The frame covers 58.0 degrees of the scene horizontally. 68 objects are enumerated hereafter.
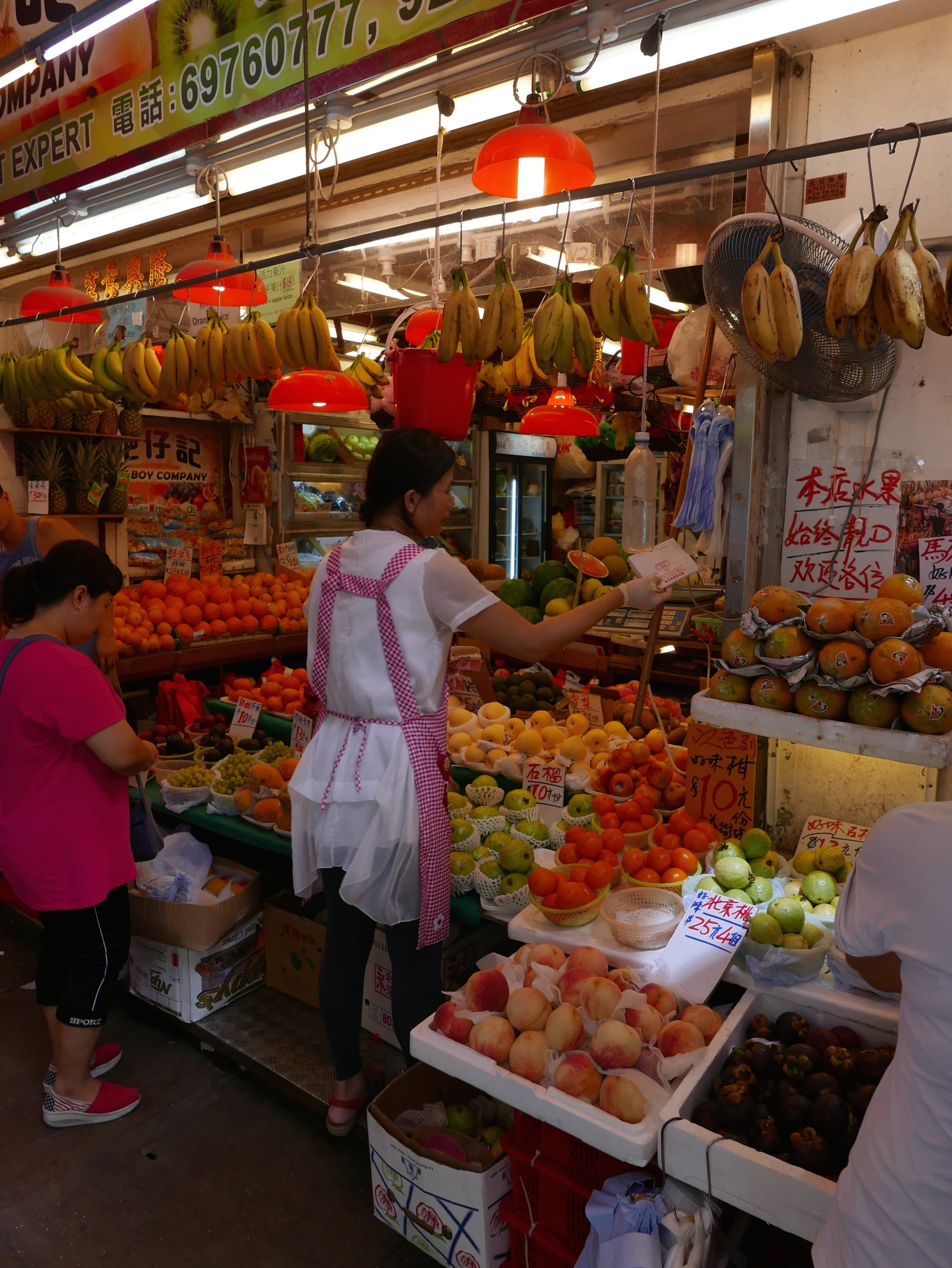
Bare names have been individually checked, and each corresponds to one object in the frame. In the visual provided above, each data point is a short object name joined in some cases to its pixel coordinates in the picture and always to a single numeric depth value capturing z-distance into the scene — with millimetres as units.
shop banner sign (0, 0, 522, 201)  3479
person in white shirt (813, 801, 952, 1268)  1248
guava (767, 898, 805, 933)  2127
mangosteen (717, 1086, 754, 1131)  1741
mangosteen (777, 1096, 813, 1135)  1750
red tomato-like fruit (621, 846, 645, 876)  2496
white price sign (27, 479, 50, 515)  6230
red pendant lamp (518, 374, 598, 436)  4258
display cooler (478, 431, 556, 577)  9602
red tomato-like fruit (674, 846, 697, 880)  2496
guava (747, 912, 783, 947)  2105
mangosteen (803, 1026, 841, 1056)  1929
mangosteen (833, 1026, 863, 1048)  1963
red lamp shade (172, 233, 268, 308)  3740
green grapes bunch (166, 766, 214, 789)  3746
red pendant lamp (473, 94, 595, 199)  2387
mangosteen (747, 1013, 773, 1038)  2025
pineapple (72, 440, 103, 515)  6527
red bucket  2828
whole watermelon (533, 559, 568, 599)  6445
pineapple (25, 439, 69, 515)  6414
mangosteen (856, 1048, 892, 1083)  1832
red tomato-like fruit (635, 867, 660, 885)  2451
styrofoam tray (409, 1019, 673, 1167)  1681
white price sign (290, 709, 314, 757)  3451
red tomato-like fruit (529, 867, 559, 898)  2381
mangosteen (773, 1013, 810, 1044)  2002
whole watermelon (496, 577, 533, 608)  6289
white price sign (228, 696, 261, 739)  4164
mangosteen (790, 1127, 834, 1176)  1645
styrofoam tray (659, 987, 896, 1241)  1582
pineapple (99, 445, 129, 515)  6648
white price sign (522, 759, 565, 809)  3041
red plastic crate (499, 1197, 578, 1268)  1952
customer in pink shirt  2613
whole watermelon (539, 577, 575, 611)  6078
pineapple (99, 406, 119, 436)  6555
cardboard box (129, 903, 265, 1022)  3293
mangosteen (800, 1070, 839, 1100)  1795
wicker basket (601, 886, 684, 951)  2207
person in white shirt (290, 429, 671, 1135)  2396
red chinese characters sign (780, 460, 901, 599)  2656
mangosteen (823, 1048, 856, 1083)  1863
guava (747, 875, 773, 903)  2371
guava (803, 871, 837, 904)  2352
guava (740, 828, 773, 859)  2553
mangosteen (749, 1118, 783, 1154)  1691
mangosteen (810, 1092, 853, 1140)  1713
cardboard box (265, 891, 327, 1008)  3340
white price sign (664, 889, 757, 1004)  2086
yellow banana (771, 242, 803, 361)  2014
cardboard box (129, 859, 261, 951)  3234
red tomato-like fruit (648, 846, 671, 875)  2494
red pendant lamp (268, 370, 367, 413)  3277
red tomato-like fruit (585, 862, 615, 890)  2418
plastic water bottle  2738
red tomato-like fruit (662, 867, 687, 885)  2439
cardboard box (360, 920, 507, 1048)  3098
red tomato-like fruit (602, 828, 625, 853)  2631
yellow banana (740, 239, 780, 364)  2029
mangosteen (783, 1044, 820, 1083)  1860
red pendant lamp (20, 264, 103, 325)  4309
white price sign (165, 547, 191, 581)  6977
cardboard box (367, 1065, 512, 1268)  2086
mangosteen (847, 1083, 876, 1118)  1762
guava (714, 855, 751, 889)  2416
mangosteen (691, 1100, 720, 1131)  1744
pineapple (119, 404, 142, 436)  6727
